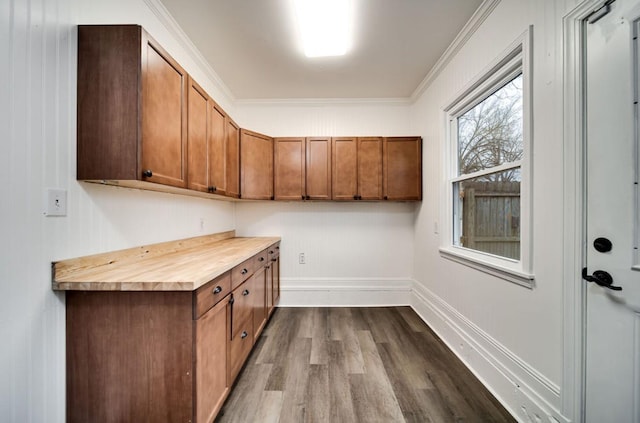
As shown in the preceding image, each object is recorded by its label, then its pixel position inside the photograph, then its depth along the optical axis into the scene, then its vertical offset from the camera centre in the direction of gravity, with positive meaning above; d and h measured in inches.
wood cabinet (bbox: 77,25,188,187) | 47.9 +22.3
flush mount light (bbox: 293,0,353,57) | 67.6 +59.5
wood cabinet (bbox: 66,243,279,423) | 44.0 -27.3
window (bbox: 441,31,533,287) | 57.1 +12.0
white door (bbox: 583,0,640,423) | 37.7 -1.2
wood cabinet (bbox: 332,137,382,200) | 116.6 +21.4
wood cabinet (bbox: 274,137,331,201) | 117.1 +20.5
